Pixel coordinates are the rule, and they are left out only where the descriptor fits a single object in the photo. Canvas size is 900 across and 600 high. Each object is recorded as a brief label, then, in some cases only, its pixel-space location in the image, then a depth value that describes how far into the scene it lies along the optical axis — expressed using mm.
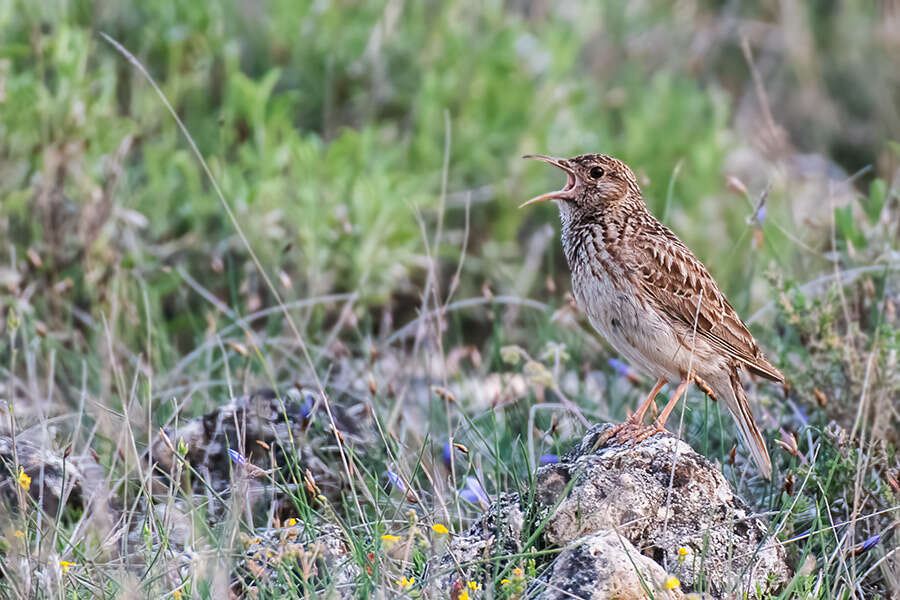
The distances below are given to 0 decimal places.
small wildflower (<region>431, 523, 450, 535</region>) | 6781
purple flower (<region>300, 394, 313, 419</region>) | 9156
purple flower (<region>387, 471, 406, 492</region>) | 7821
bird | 8750
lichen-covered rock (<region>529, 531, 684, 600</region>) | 6488
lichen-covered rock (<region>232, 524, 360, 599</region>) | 6549
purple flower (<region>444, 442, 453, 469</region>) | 8990
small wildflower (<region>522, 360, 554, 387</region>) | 9375
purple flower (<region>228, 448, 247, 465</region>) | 7410
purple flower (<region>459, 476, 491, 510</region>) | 8109
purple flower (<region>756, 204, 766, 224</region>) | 10078
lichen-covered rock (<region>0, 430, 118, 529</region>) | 8453
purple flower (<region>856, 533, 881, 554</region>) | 7656
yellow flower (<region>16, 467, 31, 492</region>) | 7036
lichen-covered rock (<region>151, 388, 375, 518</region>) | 8945
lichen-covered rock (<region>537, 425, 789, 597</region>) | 7203
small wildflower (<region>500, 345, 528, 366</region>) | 9609
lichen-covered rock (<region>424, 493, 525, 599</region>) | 6926
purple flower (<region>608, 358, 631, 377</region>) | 10898
